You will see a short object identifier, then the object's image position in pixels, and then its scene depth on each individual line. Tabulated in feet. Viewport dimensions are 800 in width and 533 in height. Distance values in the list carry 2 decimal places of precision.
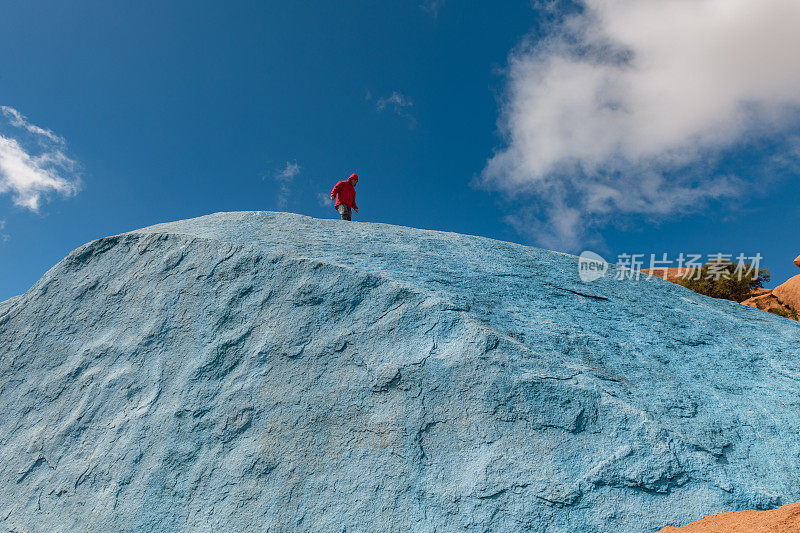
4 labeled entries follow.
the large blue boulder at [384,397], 12.96
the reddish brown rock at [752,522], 10.35
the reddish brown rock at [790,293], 67.72
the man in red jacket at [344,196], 41.93
